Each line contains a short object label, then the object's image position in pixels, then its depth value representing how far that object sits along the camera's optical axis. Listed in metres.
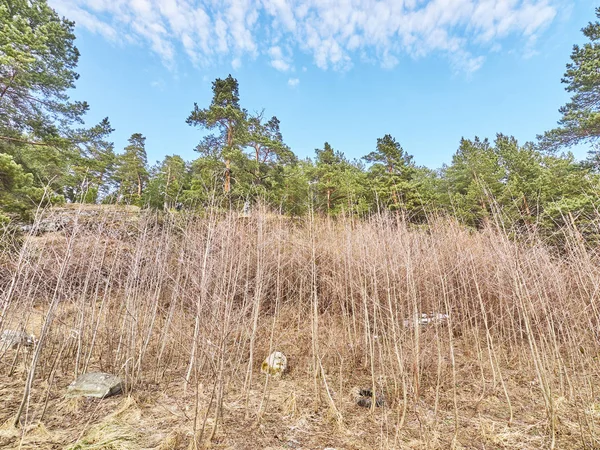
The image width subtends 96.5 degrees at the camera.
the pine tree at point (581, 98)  8.43
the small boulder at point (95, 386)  3.50
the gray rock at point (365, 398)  3.52
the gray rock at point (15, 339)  4.17
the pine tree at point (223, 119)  11.48
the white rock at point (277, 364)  4.47
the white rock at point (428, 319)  2.99
